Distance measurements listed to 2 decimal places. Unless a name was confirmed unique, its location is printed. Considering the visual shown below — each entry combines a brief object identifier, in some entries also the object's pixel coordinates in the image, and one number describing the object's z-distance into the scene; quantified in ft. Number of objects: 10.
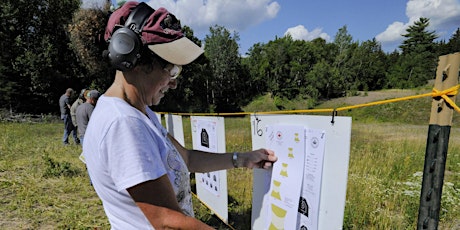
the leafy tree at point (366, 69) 179.57
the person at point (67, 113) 29.63
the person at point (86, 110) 18.02
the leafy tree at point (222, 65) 136.67
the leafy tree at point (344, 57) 176.35
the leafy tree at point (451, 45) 211.41
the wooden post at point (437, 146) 4.10
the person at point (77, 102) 20.74
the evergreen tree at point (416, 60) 168.25
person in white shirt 3.15
